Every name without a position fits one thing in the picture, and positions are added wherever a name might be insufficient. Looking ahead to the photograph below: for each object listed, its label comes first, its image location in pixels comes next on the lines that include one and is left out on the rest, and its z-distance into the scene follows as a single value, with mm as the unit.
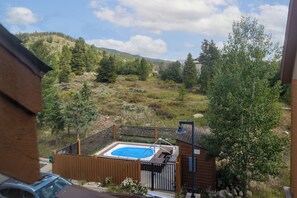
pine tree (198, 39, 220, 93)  34969
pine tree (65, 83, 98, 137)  17000
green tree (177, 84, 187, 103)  29406
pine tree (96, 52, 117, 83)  38469
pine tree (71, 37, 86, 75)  44625
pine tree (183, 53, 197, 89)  37719
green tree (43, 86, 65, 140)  16828
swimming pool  15704
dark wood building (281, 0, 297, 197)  5159
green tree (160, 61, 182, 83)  43406
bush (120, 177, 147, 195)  10008
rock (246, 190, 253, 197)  10357
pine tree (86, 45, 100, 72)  49359
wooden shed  10891
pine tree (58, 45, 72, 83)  36500
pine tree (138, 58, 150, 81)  43406
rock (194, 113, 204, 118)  23669
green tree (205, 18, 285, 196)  9117
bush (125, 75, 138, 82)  41938
